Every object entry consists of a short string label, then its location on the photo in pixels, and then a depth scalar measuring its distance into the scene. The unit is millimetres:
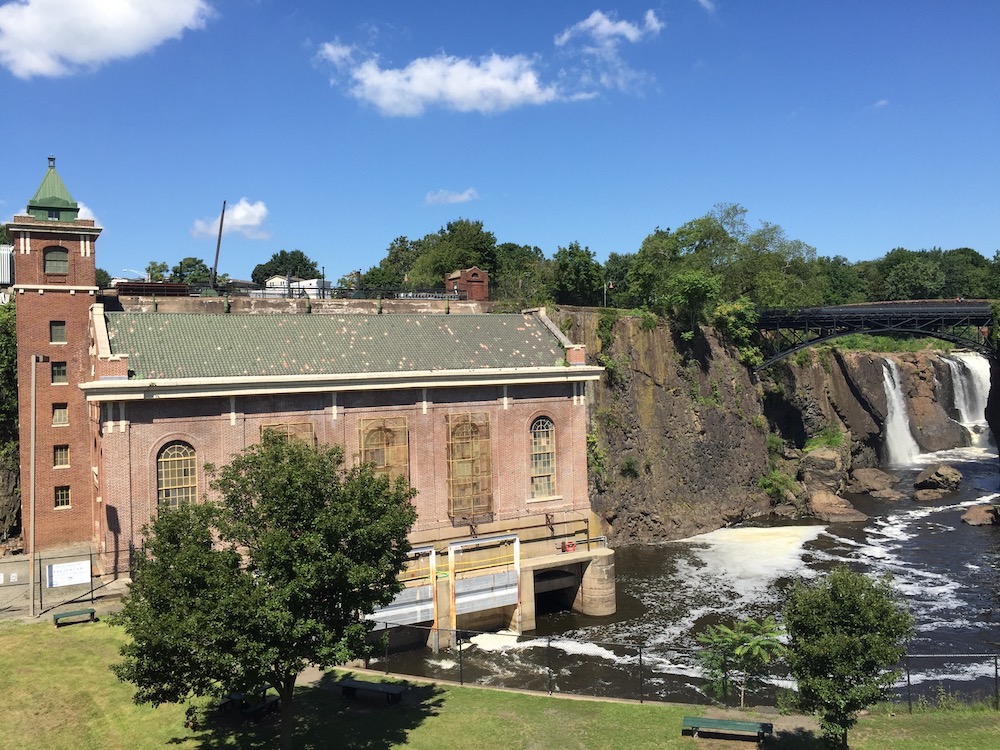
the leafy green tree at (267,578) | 16719
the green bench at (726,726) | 21188
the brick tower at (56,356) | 37000
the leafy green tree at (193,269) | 78744
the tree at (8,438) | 42625
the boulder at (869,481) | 70062
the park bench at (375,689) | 24672
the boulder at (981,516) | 56594
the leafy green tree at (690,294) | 62219
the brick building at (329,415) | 32062
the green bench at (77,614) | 28031
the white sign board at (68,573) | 29938
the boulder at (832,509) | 59966
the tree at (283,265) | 140000
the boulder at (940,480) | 68250
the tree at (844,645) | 18469
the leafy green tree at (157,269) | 81675
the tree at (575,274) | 69750
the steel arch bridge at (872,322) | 73750
